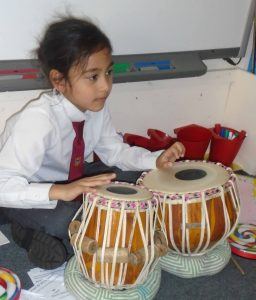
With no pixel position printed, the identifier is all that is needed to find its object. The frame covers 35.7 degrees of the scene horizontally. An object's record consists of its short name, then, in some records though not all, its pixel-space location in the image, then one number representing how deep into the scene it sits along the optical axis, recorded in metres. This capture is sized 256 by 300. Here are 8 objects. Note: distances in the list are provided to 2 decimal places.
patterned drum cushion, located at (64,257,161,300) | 1.15
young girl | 1.19
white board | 1.48
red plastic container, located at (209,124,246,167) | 1.97
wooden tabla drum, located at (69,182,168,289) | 1.04
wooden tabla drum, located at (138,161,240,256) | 1.13
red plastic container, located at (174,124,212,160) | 1.95
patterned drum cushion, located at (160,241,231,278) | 1.29
